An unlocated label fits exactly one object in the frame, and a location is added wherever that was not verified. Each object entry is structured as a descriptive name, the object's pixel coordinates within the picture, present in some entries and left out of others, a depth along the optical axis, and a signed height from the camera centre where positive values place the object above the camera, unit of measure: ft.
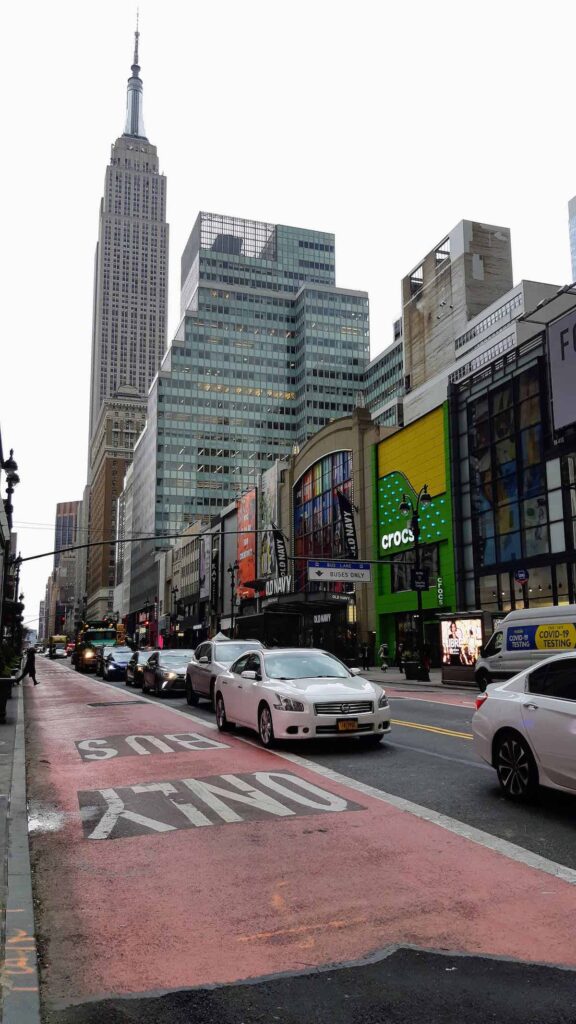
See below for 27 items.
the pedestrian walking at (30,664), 102.73 -5.18
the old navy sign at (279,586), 220.23 +11.18
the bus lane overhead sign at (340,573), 148.46 +9.87
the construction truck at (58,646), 337.04 -10.41
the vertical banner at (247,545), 272.10 +28.80
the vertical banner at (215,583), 318.04 +17.05
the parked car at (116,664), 121.60 -6.20
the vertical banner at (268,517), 248.11 +35.20
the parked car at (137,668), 95.46 -5.46
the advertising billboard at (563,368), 124.16 +41.42
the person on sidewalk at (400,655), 152.29 -6.46
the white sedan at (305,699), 35.88 -3.66
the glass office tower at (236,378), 458.50 +154.94
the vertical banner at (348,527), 184.34 +23.20
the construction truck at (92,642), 172.86 -4.22
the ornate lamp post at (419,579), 106.36 +6.36
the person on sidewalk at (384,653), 157.38 -6.39
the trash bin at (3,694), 54.03 -4.76
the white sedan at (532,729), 23.20 -3.46
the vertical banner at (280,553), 214.90 +19.85
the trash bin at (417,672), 108.78 -7.03
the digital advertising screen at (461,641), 102.32 -2.55
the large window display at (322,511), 198.08 +31.38
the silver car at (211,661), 57.21 -2.85
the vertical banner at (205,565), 325.21 +25.35
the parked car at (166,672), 76.23 -4.81
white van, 67.15 -1.72
